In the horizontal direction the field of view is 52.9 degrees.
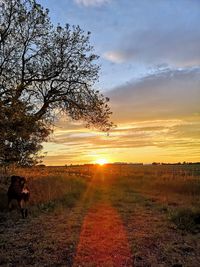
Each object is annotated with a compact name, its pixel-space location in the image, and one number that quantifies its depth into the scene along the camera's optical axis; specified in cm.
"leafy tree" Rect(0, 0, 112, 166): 941
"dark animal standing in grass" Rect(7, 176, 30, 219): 888
